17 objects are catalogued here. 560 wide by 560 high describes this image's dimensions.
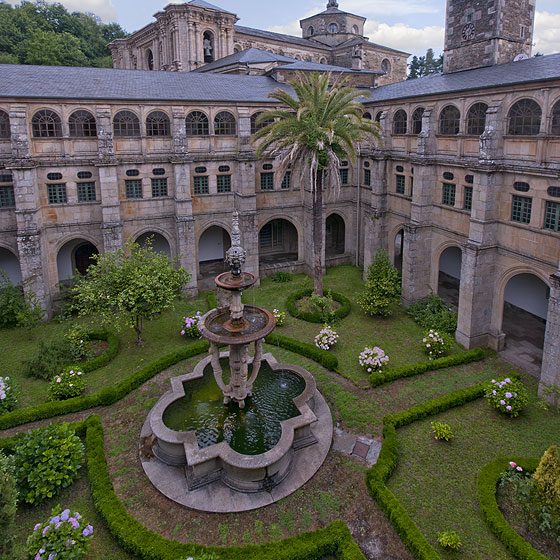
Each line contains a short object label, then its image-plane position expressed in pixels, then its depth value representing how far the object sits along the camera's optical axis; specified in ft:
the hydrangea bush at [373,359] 71.77
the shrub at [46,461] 48.55
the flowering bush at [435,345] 76.54
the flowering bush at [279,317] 87.81
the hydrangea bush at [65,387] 65.57
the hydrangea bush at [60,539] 39.81
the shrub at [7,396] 62.39
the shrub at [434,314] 85.56
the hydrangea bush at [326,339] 79.71
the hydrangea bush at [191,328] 83.71
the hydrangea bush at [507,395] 60.44
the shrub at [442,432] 56.70
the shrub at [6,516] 30.71
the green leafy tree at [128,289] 75.25
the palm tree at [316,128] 85.87
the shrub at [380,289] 90.79
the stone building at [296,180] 72.33
